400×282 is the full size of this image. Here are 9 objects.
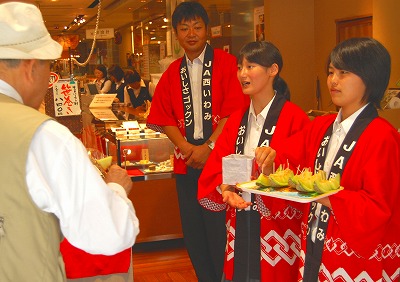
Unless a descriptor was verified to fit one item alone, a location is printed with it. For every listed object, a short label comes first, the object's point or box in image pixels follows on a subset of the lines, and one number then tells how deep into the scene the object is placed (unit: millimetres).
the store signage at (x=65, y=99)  3756
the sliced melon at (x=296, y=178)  2463
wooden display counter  5004
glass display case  4957
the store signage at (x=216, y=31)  9352
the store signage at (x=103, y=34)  12516
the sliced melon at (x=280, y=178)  2564
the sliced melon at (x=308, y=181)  2402
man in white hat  1546
